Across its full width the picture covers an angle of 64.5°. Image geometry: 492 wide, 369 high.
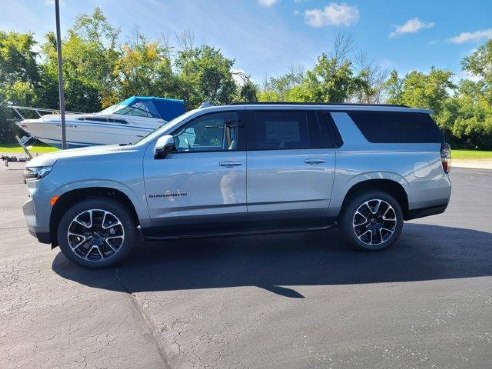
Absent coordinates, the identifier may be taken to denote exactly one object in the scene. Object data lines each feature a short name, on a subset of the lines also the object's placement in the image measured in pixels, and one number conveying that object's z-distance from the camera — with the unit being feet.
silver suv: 15.01
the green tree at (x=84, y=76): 116.88
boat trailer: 43.05
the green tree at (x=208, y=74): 131.54
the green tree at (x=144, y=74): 114.83
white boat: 46.16
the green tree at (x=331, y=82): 115.24
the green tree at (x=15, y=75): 102.52
